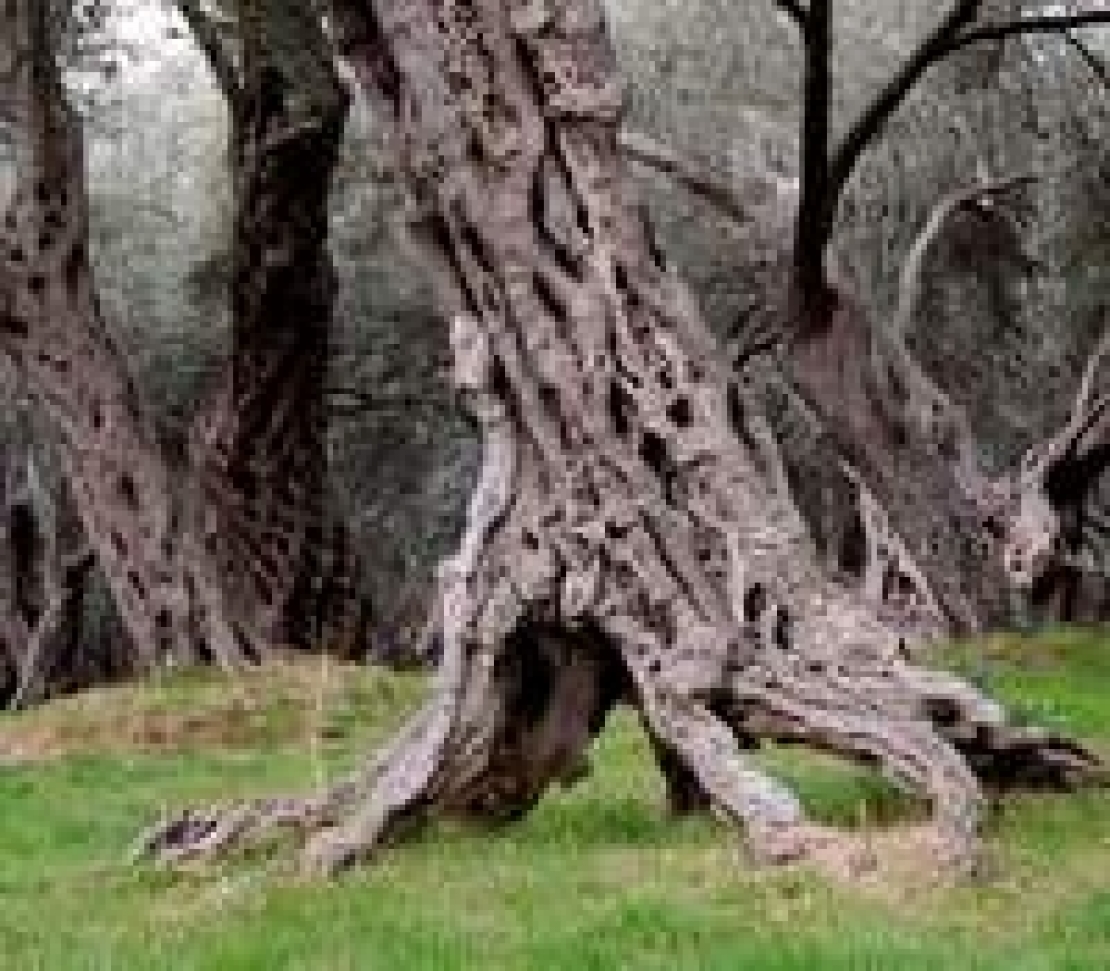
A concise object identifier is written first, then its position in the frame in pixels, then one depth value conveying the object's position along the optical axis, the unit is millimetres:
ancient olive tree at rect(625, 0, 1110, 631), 17484
